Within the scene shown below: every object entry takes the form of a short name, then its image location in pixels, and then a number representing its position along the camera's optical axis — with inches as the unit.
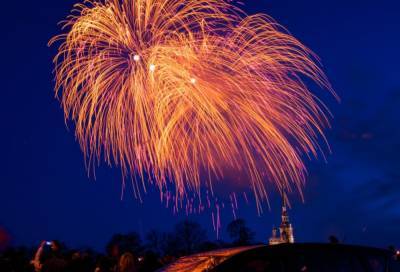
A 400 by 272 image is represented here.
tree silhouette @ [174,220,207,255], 2875.5
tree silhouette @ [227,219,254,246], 2404.0
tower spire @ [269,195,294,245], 2114.7
